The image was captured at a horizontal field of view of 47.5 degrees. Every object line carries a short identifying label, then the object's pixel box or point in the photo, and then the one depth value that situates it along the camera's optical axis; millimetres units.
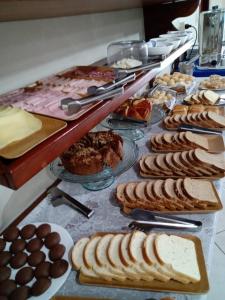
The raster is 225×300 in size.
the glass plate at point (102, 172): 723
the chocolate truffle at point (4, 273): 534
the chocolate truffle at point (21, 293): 489
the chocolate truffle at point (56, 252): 575
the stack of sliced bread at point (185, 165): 804
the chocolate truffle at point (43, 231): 636
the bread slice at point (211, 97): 1338
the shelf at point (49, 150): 357
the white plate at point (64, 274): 505
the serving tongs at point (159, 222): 625
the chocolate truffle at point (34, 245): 601
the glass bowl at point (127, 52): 958
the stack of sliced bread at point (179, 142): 947
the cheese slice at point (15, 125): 407
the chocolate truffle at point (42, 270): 535
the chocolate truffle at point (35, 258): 565
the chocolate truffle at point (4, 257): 569
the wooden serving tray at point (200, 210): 666
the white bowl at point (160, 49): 975
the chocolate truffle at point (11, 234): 635
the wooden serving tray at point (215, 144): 931
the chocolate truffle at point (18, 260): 564
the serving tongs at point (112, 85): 574
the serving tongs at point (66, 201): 717
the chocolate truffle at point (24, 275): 525
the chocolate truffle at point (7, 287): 502
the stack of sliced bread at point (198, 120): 1100
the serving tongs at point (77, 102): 496
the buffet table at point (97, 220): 516
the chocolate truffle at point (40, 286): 500
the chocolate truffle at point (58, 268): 538
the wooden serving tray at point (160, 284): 492
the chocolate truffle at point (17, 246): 601
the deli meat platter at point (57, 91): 509
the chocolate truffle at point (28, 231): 638
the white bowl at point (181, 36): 1236
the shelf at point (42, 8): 488
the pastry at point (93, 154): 733
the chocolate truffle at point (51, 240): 608
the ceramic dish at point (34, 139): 375
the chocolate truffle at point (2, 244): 609
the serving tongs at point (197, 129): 1048
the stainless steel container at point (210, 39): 1908
